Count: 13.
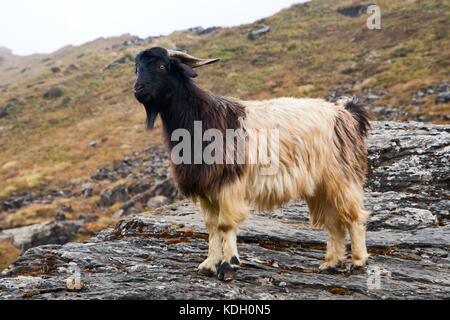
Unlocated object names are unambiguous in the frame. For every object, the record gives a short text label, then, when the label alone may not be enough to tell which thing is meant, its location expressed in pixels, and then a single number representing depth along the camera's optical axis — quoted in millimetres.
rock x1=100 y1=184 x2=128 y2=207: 22547
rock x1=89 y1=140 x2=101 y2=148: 37806
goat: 4785
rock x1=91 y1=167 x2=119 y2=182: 27706
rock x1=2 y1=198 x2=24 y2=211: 24484
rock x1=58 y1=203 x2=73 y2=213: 22306
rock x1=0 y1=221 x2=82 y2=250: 16953
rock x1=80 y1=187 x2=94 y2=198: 25234
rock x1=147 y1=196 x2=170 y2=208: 18750
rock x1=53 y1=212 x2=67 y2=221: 20250
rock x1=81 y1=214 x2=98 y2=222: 19956
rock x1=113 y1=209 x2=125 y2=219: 19719
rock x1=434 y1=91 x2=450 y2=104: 21106
